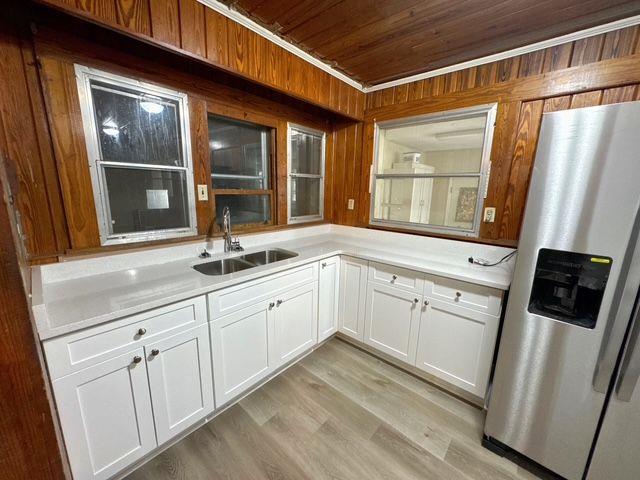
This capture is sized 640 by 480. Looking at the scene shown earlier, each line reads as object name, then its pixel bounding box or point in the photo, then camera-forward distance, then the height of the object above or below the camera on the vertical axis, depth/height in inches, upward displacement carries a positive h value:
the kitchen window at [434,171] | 78.4 +7.7
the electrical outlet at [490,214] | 74.4 -5.4
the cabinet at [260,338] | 59.0 -38.2
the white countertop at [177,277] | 41.0 -19.5
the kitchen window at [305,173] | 93.6 +6.6
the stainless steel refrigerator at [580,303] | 39.9 -18.3
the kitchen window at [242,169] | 74.3 +6.1
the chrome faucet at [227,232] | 73.4 -12.1
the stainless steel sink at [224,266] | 70.1 -21.6
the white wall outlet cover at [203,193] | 68.7 -1.3
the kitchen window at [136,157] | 52.9 +6.7
